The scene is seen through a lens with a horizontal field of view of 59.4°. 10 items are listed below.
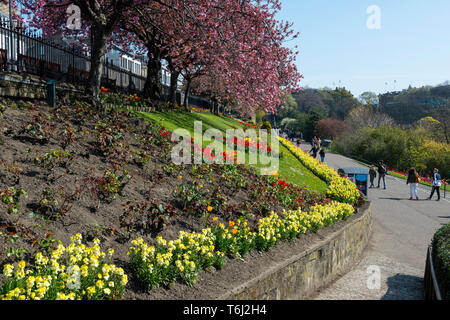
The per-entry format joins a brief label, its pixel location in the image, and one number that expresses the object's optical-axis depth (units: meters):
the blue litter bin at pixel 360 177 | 17.47
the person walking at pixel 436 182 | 20.52
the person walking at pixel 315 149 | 28.89
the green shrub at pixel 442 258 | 5.28
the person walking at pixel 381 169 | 23.75
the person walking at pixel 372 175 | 24.28
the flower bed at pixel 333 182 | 13.85
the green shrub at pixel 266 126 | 32.77
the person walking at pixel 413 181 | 20.27
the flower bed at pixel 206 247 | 4.69
